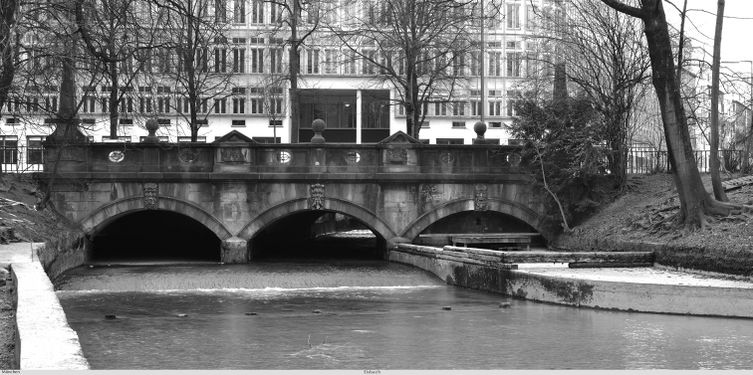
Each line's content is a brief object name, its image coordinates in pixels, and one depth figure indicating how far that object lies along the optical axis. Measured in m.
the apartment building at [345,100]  61.84
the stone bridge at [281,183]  28.98
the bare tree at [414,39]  36.31
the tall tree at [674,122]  21.55
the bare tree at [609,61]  29.11
